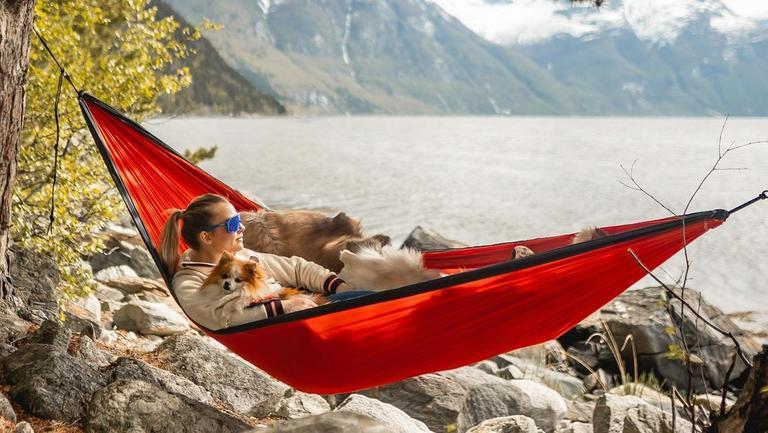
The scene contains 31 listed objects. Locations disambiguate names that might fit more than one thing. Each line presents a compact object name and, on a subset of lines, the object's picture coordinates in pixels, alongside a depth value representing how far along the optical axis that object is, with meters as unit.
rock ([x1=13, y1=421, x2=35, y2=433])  2.07
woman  2.57
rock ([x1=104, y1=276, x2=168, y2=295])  5.83
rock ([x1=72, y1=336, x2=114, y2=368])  2.77
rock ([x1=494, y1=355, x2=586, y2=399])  5.52
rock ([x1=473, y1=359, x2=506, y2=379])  5.56
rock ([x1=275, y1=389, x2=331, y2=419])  3.02
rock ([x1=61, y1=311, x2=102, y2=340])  3.71
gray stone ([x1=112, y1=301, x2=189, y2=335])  4.48
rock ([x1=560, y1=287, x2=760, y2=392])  6.59
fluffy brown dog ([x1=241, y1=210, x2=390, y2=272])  3.50
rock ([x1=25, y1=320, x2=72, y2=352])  2.69
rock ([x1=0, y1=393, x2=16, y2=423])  2.14
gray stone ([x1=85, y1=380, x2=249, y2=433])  2.26
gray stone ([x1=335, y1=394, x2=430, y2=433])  2.88
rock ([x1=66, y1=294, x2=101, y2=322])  4.41
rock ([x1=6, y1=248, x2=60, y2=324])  3.33
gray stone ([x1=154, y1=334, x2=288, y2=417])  3.21
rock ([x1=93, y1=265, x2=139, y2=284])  6.13
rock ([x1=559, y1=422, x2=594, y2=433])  3.89
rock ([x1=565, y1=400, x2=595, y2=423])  4.54
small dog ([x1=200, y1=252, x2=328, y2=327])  2.55
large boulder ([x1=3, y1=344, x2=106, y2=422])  2.33
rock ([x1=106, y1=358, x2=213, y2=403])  2.66
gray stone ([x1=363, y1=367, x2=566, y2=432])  3.62
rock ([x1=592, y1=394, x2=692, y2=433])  3.21
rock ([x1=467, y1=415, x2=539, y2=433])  3.01
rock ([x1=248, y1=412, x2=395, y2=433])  2.10
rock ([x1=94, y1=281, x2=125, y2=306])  5.44
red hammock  2.41
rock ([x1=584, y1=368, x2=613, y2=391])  5.91
